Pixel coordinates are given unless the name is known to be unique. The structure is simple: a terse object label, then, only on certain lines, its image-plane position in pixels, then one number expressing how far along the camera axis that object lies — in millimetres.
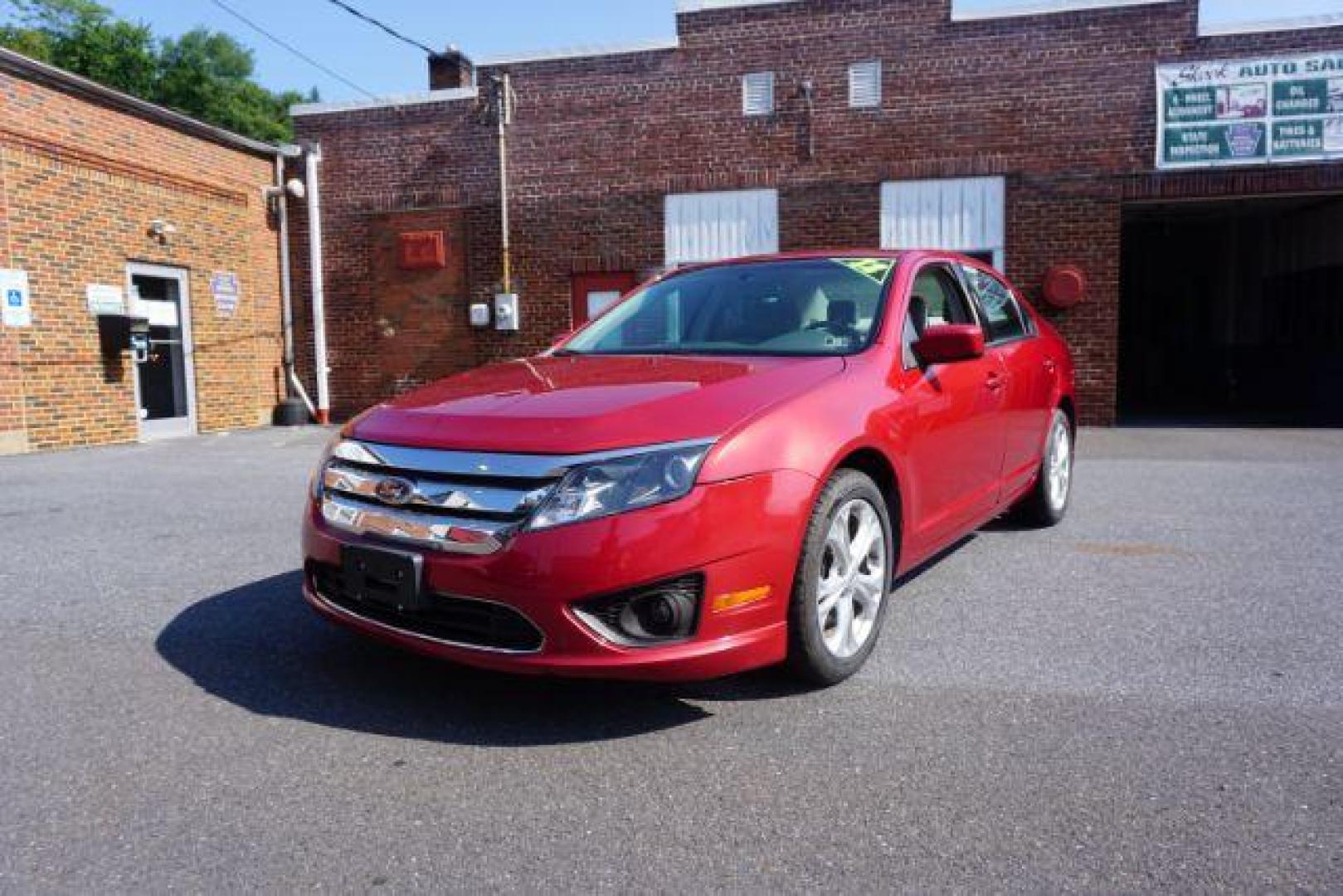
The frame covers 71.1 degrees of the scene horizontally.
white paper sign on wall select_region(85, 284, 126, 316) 11117
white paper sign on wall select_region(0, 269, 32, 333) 10102
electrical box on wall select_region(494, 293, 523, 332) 13234
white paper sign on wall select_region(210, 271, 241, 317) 13117
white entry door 11953
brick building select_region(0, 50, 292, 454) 10352
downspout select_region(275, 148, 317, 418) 14258
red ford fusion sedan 2562
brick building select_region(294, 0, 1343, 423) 11523
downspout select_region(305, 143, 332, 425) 14117
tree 37344
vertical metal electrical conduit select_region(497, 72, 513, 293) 13250
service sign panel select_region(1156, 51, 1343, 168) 11062
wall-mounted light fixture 11969
